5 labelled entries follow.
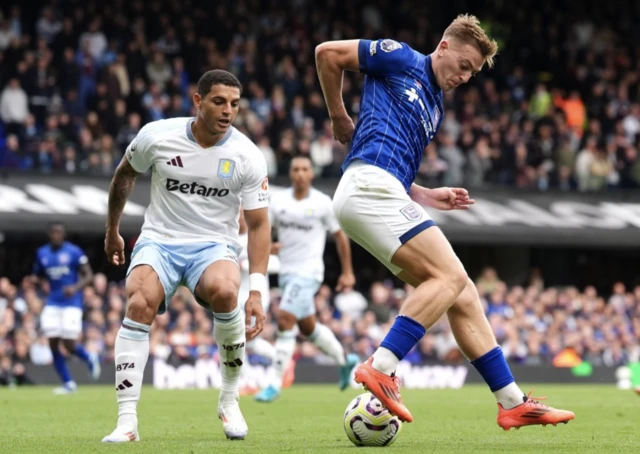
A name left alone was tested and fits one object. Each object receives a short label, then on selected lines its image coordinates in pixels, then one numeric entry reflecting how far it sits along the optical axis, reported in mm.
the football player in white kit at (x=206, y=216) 15203
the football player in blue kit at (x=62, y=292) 33281
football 14164
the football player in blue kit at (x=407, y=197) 13953
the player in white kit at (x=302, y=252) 28000
